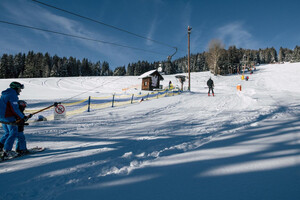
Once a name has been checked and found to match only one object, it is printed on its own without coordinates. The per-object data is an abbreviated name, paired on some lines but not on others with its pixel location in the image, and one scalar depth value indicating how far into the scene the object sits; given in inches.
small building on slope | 1162.6
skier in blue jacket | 137.3
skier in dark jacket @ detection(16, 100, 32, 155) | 145.4
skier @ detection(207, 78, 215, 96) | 570.6
